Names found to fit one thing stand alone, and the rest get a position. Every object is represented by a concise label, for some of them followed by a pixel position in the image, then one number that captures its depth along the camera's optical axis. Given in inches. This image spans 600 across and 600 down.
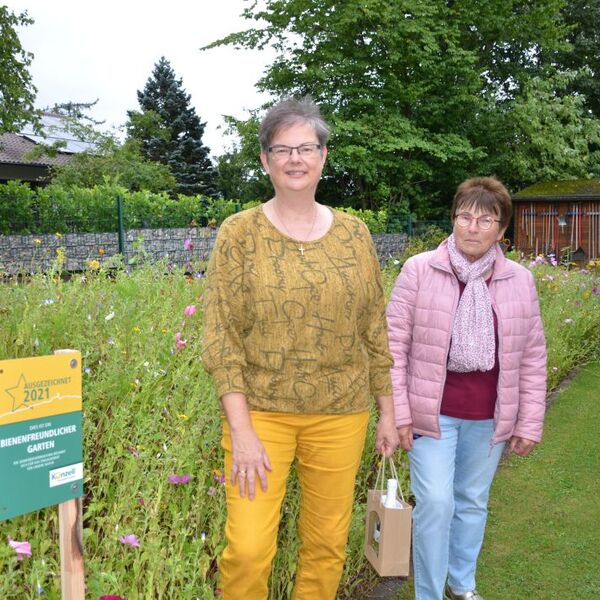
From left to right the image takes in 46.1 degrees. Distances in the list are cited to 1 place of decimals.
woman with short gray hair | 96.2
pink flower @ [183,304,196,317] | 174.1
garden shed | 748.6
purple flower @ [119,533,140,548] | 108.1
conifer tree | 1729.8
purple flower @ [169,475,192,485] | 123.6
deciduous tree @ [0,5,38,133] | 684.7
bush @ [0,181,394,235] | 555.8
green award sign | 83.5
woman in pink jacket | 118.8
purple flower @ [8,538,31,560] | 89.9
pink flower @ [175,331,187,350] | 160.7
